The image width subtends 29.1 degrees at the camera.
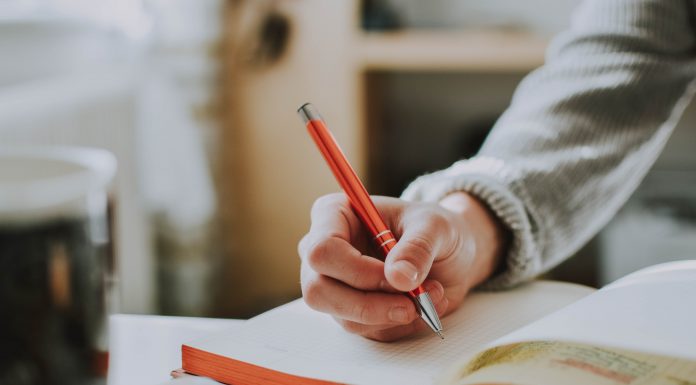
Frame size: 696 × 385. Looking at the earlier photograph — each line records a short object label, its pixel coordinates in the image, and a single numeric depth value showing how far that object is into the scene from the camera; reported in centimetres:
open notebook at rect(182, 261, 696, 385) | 57
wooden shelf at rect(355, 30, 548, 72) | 185
